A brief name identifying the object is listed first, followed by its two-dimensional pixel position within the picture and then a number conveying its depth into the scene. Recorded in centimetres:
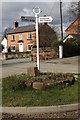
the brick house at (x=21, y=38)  3156
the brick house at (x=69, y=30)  2819
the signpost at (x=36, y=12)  516
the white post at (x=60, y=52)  1631
